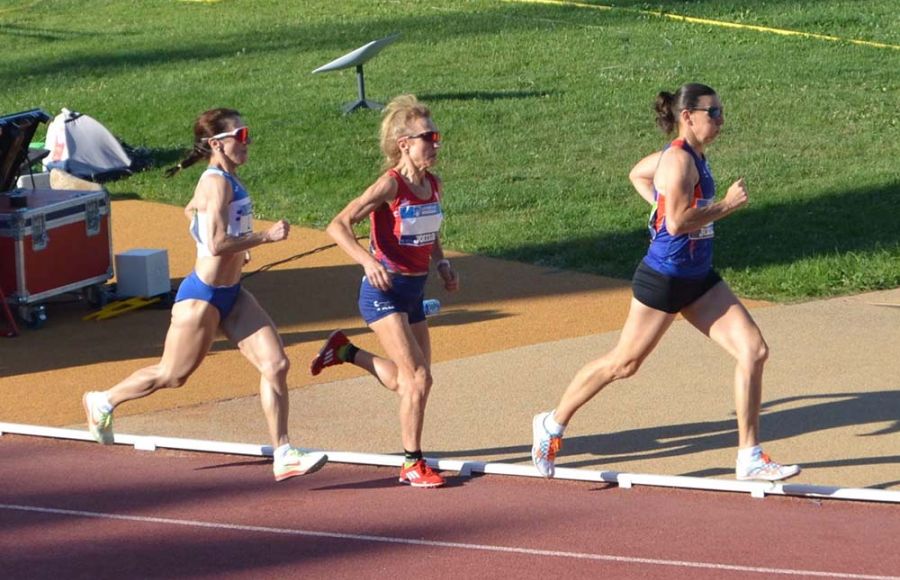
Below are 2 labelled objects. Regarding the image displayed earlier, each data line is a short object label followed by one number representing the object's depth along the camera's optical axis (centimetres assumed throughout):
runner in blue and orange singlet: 1469
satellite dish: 3941
